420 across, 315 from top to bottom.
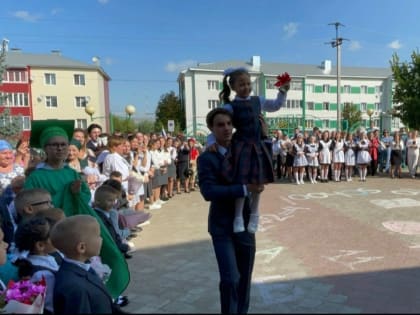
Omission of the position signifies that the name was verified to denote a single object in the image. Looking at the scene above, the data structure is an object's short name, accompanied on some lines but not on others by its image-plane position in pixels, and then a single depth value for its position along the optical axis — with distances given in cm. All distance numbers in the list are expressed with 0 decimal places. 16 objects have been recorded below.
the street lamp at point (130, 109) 2027
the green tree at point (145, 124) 6343
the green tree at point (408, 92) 1522
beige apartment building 4816
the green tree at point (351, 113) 5139
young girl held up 261
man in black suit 262
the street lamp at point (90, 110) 2066
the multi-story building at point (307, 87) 5169
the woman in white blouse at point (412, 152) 1376
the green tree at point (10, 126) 1187
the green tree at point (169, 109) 4950
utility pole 3303
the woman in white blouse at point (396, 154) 1384
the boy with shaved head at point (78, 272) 178
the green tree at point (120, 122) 6047
